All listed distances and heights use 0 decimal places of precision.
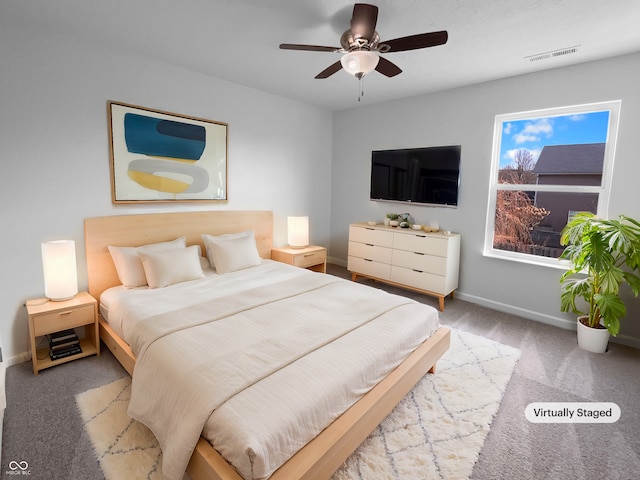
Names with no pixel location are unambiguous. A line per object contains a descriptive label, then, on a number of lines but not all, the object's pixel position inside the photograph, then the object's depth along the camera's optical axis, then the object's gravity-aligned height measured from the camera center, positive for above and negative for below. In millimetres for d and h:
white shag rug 1640 -1346
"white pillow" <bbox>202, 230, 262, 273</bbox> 3320 -563
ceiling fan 1929 +1004
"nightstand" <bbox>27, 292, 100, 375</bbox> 2338 -948
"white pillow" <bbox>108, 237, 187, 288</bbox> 2826 -603
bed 1354 -996
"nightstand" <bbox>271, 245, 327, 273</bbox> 4120 -739
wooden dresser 3732 -684
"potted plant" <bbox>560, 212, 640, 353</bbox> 2529 -505
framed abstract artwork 2957 +415
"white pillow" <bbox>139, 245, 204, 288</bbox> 2801 -619
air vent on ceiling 2711 +1325
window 3098 +331
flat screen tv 3947 +371
